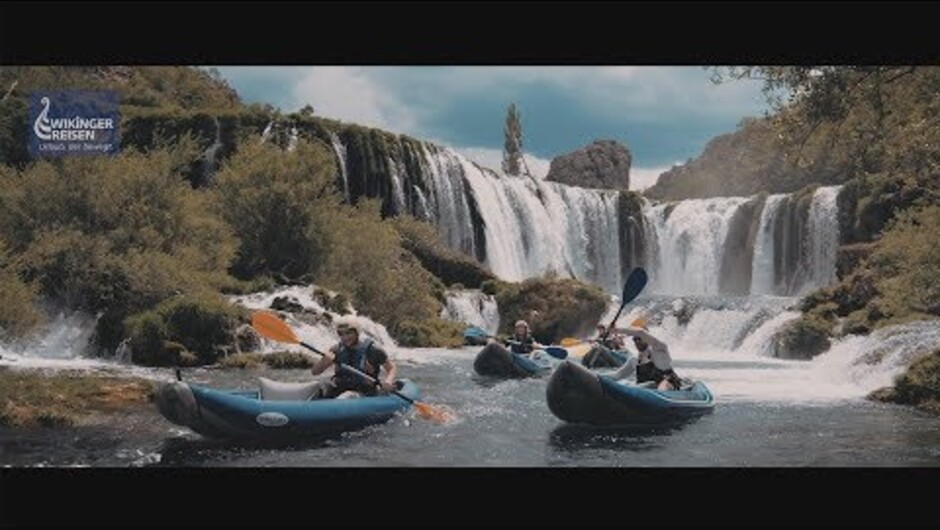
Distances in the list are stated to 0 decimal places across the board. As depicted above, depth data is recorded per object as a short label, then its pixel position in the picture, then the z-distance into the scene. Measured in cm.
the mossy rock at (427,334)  1881
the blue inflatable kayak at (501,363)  1414
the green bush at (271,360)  1482
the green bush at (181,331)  1471
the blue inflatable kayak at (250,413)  847
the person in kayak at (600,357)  1324
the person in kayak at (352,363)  966
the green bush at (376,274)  2027
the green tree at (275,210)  2153
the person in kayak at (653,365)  1085
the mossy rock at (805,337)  1781
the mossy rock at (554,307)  2086
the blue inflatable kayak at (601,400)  985
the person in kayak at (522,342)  1495
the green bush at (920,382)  1135
